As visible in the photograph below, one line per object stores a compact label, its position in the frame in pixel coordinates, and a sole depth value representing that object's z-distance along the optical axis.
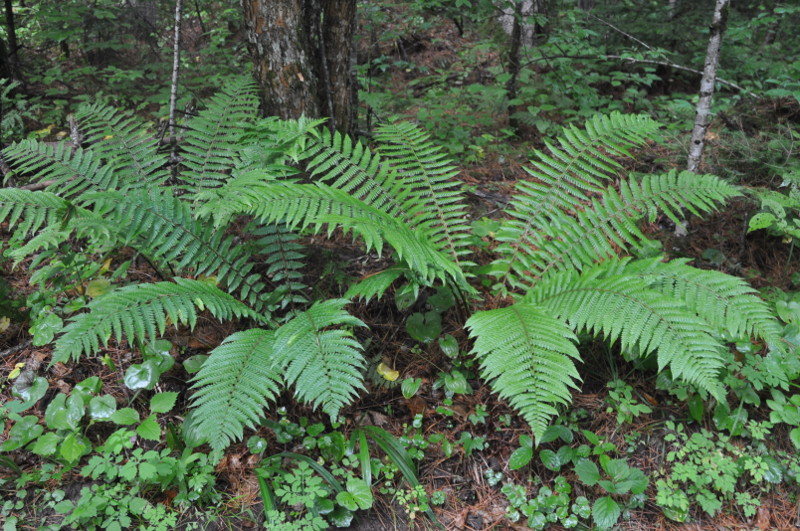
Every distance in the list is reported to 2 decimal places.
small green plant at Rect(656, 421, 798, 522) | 2.13
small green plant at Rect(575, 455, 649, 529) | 2.04
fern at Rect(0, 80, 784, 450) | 1.96
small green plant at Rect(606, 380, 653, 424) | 2.36
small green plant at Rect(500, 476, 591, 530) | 2.09
